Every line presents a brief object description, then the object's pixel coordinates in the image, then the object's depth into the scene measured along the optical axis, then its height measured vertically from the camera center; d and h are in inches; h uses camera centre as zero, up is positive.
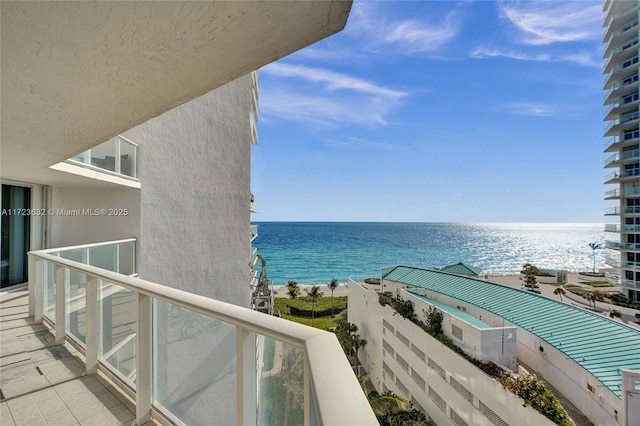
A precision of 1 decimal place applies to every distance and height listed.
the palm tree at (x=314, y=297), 1039.2 -310.9
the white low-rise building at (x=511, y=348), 369.4 -205.4
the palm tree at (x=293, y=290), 1156.5 -302.5
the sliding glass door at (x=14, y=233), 261.9 -16.9
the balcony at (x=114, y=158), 235.7 +51.6
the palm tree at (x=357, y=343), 714.8 -316.3
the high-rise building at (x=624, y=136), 989.8 +280.1
